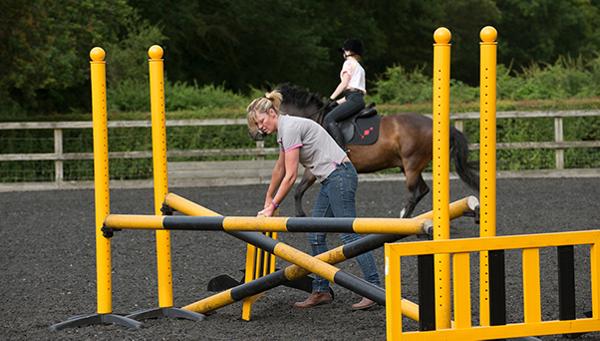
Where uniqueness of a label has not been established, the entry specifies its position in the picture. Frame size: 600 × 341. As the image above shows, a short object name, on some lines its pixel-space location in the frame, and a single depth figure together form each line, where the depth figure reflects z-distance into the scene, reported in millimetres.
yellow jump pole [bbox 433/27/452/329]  9277
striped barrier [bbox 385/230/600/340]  9015
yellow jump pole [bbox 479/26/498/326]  9471
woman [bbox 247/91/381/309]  11421
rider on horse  20148
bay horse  20612
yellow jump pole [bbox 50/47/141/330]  11402
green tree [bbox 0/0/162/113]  31819
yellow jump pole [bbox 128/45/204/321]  11695
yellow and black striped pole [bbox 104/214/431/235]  9794
